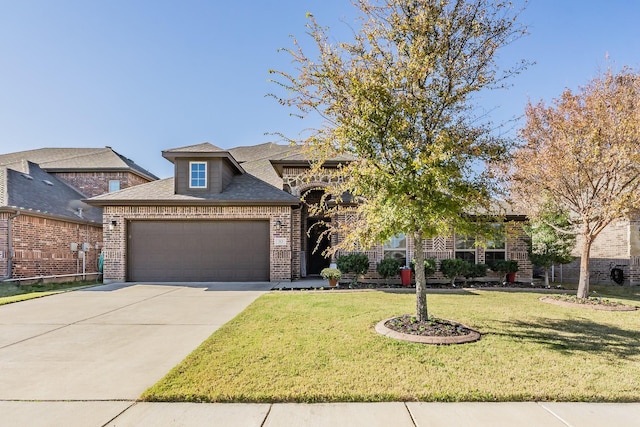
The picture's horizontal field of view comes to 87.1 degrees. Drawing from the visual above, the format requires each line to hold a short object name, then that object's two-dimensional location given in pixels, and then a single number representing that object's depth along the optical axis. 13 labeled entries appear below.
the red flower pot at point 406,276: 11.74
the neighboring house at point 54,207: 12.73
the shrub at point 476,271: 12.32
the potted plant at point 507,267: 12.52
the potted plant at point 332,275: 11.30
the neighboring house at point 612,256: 13.57
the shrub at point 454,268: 12.08
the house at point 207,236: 12.80
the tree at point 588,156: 8.03
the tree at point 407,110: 5.39
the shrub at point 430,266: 11.97
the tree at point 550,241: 10.90
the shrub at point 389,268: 11.87
